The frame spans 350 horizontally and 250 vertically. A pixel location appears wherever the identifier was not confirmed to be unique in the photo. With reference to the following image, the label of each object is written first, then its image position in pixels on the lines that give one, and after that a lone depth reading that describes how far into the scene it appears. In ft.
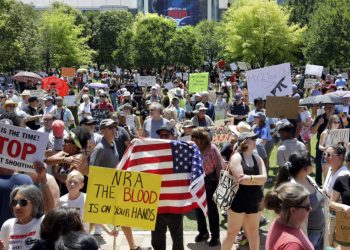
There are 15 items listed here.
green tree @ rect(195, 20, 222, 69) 234.48
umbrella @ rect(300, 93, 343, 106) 40.45
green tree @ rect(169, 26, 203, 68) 153.38
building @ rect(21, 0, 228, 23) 435.53
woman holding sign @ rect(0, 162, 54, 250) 16.30
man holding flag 21.67
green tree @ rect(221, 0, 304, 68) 152.25
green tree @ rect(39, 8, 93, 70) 158.92
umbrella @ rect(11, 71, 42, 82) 90.27
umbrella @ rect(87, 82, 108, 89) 77.83
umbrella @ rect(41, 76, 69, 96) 64.69
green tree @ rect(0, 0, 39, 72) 108.06
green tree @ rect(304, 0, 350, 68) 127.03
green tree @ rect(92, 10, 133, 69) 222.48
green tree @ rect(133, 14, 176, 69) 148.46
